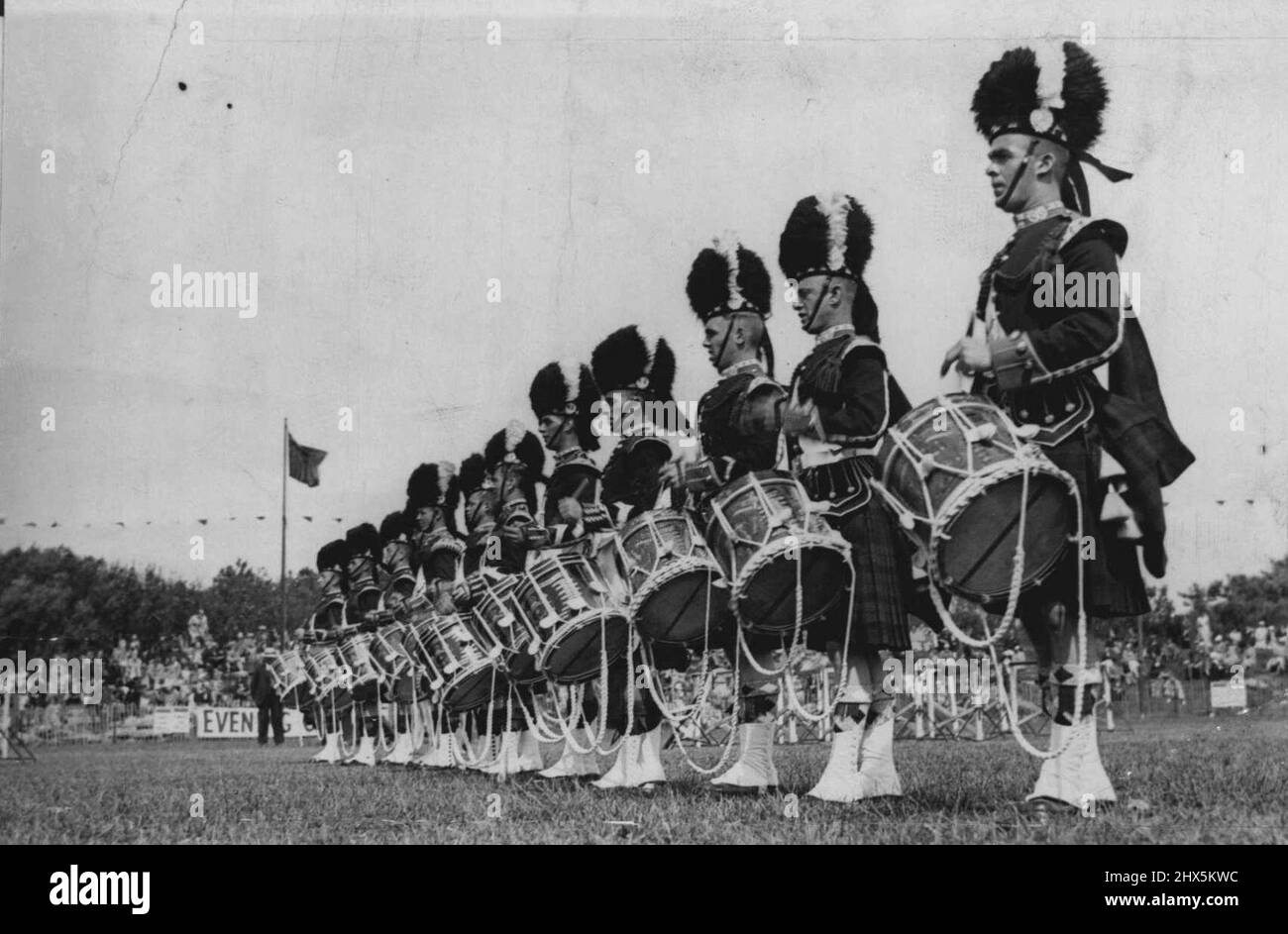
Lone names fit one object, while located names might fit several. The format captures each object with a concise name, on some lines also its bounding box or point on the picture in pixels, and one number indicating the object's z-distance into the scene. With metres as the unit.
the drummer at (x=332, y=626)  11.04
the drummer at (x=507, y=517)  10.19
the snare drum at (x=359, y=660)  12.56
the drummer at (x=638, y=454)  9.35
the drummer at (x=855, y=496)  8.06
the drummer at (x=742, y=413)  8.62
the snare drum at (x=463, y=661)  11.19
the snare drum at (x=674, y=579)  8.48
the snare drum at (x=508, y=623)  10.40
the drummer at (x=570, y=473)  9.66
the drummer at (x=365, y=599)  11.16
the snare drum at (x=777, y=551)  8.02
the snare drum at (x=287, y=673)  11.76
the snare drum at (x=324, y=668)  12.09
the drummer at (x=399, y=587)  11.21
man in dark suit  11.76
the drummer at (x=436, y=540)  10.38
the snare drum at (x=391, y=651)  12.57
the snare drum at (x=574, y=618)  9.53
